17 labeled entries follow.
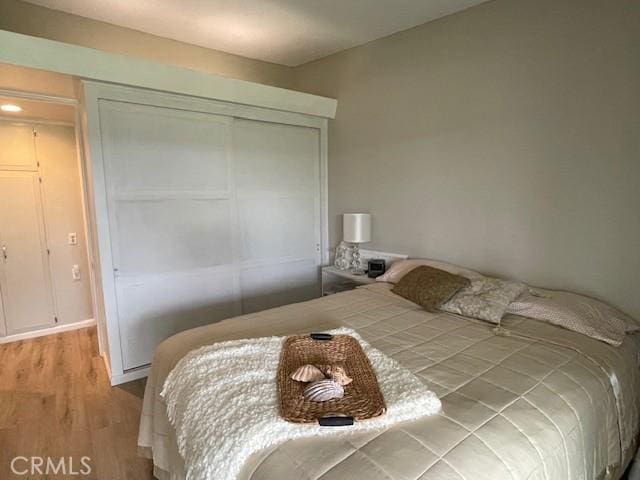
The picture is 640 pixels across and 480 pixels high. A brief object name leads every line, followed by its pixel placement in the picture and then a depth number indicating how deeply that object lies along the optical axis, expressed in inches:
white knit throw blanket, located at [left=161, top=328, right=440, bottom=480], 41.8
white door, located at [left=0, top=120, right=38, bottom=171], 129.6
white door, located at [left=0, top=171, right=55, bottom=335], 132.6
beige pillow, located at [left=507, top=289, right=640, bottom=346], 71.7
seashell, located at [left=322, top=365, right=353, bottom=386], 50.7
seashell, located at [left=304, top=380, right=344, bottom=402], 47.3
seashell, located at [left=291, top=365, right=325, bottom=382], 51.4
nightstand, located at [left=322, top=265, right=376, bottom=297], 134.7
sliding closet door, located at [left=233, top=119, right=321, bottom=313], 127.4
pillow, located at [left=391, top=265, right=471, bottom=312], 86.8
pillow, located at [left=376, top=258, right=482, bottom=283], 103.0
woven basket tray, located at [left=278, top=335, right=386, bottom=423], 44.6
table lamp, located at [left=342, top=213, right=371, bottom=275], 126.0
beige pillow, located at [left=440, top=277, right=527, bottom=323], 79.4
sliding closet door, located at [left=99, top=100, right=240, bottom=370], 103.2
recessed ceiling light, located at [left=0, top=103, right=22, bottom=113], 115.1
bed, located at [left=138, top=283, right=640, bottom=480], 39.5
